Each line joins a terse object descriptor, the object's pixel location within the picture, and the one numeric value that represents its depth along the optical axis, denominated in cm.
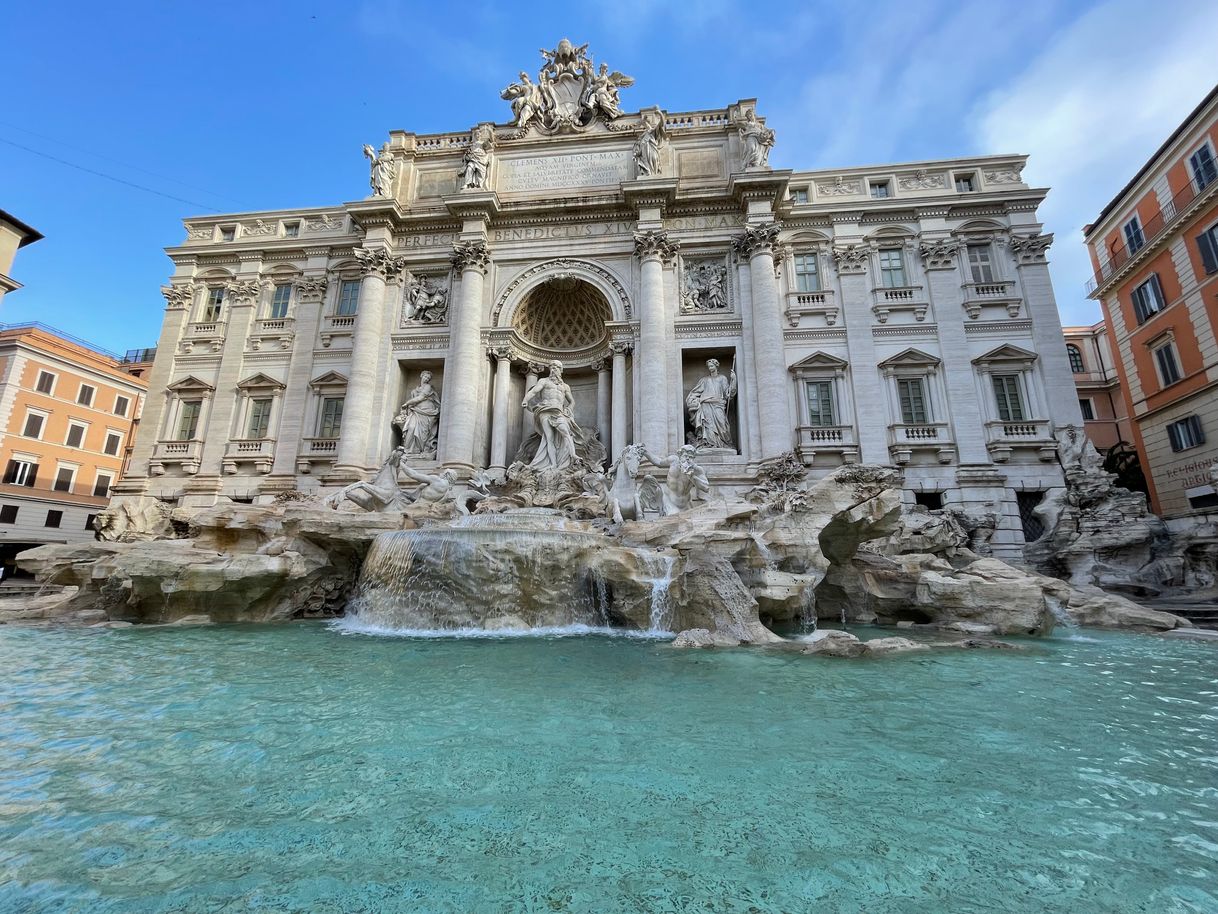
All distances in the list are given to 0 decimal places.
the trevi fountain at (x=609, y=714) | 200
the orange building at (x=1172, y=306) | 1688
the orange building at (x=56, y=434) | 2456
